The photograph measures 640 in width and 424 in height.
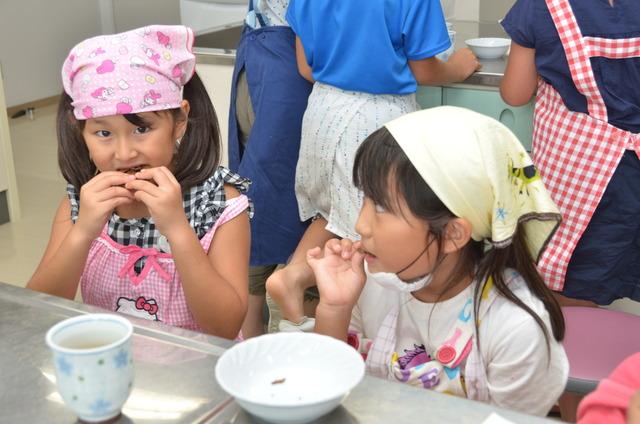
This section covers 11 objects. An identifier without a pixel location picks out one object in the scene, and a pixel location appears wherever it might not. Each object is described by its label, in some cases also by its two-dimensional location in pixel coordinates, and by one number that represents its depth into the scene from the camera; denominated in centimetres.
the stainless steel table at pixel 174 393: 138
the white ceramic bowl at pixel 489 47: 271
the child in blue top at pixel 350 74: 240
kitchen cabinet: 261
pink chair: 192
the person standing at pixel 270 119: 271
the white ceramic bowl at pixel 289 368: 141
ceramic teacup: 133
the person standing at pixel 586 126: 220
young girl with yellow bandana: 165
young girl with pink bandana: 178
